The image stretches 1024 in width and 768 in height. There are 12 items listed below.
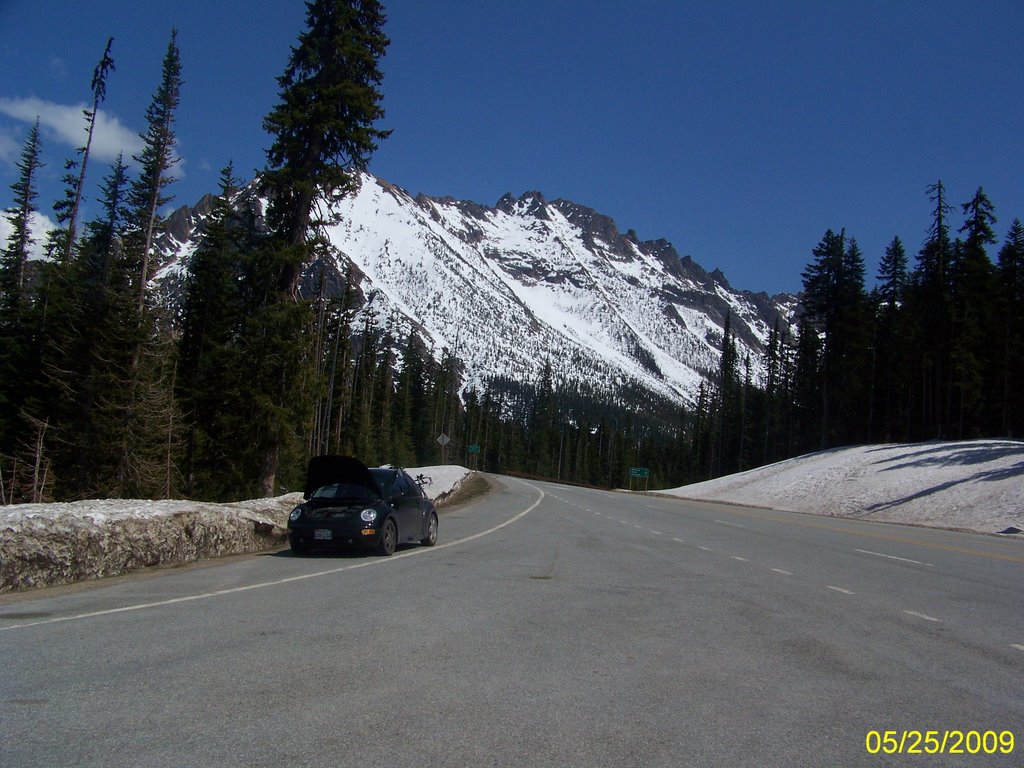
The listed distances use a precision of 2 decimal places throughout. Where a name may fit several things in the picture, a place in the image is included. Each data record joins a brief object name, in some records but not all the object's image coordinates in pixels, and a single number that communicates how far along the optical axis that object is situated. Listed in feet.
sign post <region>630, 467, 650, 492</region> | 239.46
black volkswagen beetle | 42.65
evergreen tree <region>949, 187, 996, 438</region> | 167.63
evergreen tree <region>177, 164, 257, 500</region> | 85.51
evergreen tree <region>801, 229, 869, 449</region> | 200.75
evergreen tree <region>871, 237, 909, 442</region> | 209.46
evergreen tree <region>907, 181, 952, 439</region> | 171.22
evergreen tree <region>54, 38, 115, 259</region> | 89.56
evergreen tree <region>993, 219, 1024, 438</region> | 168.25
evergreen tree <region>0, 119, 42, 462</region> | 109.40
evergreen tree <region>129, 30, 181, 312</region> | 95.86
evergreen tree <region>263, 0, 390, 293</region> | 71.92
